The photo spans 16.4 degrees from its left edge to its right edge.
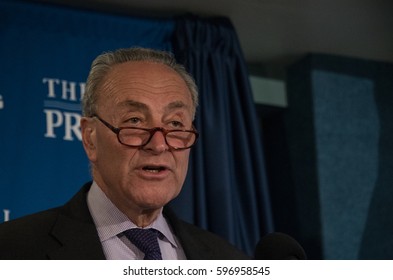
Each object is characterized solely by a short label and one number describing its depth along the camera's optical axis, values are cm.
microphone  195
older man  202
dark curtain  282
